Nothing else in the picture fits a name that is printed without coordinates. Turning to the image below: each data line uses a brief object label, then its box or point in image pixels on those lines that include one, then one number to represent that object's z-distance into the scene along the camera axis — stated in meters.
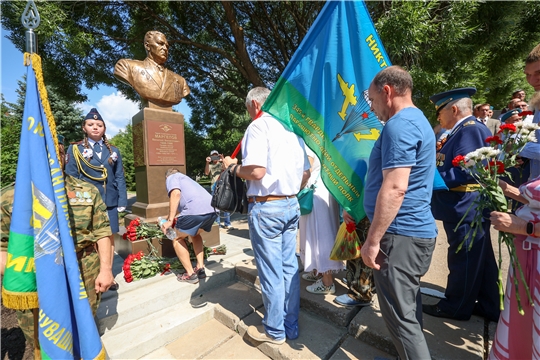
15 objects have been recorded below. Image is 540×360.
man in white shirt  2.07
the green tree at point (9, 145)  9.01
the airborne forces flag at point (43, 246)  1.57
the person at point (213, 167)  6.71
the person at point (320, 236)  2.82
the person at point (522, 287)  1.38
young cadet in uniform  3.32
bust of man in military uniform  4.73
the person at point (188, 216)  3.15
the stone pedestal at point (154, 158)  4.46
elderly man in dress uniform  2.21
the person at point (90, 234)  1.89
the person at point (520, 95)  4.06
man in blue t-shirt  1.46
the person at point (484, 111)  4.67
